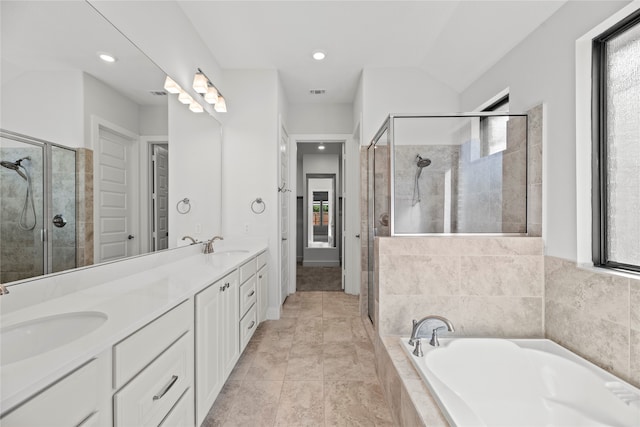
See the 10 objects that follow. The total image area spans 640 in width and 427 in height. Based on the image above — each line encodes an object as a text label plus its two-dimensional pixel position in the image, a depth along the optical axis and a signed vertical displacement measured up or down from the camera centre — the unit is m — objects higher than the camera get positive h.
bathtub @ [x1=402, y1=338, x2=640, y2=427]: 1.30 -0.85
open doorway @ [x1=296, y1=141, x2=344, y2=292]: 6.31 +0.12
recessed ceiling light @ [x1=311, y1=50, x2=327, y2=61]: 2.90 +1.55
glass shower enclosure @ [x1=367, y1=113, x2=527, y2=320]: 2.17 +0.29
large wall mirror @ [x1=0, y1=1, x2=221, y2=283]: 1.07 +0.32
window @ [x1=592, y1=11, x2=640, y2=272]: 1.47 +0.34
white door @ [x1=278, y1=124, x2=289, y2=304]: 3.46 +0.00
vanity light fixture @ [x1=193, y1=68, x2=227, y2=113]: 2.52 +1.09
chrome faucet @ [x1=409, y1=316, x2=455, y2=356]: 1.70 -0.67
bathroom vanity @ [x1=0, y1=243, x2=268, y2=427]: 0.68 -0.42
